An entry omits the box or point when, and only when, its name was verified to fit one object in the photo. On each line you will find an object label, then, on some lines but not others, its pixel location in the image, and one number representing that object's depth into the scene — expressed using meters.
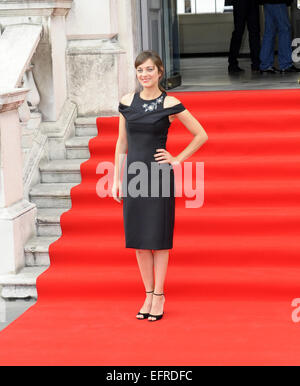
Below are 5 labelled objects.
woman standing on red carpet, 5.29
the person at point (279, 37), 11.25
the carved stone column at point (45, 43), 7.41
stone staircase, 6.29
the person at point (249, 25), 11.64
